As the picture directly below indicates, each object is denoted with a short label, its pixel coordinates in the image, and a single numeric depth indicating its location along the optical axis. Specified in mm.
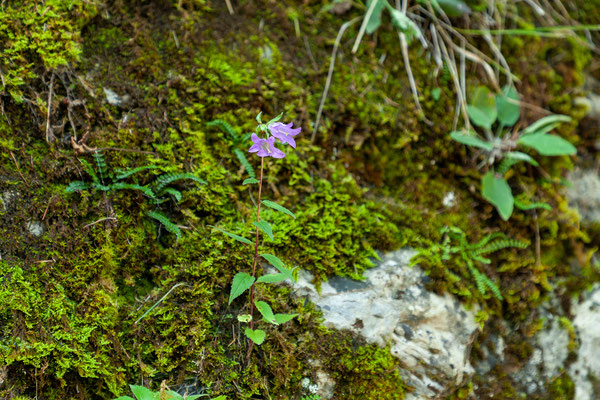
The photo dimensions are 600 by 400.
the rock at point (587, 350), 3055
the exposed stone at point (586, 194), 3475
